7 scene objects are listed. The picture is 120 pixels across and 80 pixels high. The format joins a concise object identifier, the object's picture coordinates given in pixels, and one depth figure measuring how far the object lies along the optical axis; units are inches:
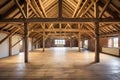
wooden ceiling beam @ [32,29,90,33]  297.6
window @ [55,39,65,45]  642.4
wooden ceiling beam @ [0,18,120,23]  165.2
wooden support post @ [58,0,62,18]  163.9
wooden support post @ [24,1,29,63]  169.4
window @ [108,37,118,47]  263.4
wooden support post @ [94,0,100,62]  171.4
